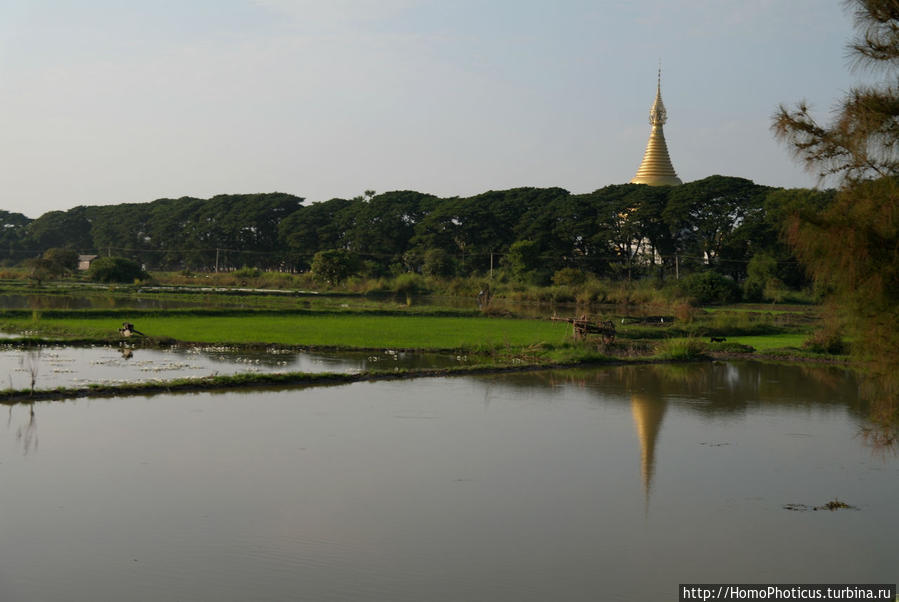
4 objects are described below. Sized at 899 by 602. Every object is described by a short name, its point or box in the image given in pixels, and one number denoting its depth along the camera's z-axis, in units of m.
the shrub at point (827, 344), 25.22
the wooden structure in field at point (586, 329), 26.12
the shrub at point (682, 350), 24.64
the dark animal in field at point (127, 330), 25.00
